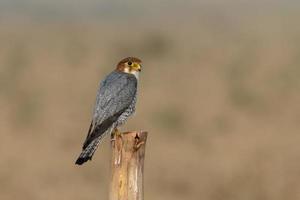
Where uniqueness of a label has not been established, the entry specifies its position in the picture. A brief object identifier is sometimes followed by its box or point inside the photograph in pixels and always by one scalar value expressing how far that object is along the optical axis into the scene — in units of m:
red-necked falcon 21.94
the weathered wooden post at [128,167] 19.17
